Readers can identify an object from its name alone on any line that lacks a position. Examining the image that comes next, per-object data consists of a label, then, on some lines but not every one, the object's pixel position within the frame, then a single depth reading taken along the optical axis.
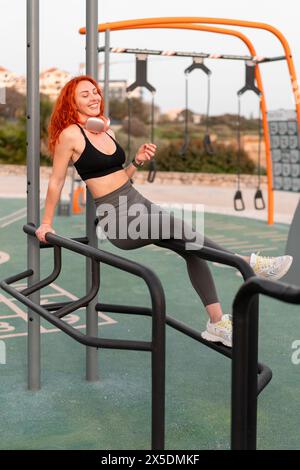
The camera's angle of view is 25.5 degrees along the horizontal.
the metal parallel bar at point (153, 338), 1.97
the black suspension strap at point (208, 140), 7.26
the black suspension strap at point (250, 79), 7.92
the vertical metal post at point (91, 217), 3.07
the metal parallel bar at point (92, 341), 2.13
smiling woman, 2.71
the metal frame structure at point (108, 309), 1.77
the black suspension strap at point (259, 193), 8.41
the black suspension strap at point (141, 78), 7.01
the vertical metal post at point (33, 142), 2.99
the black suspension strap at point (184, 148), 7.43
